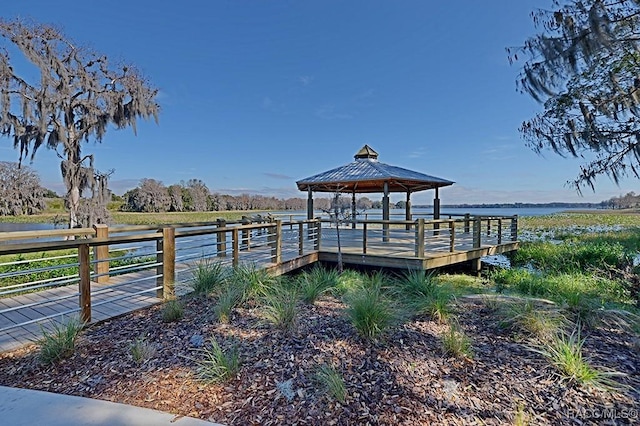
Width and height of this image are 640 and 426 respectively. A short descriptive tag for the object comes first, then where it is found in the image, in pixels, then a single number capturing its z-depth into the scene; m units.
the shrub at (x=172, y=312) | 3.43
